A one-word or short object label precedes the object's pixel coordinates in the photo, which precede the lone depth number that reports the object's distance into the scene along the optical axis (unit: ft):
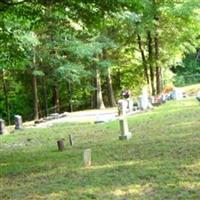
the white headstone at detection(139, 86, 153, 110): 79.05
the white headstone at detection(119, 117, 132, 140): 43.39
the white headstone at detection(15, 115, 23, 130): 71.10
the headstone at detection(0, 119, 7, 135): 66.74
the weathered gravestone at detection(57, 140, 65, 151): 40.74
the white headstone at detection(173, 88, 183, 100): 96.09
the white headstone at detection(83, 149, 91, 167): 31.86
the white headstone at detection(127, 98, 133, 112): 80.69
